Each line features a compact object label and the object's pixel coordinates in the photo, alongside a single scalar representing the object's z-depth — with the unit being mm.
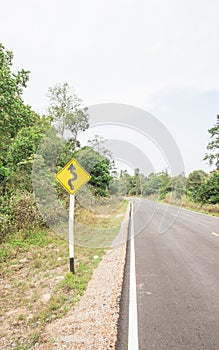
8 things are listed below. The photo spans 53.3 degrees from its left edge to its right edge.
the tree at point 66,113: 28203
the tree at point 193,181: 38875
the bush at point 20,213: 8492
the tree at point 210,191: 25456
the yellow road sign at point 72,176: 5641
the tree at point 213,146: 29922
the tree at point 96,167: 19281
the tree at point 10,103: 9828
